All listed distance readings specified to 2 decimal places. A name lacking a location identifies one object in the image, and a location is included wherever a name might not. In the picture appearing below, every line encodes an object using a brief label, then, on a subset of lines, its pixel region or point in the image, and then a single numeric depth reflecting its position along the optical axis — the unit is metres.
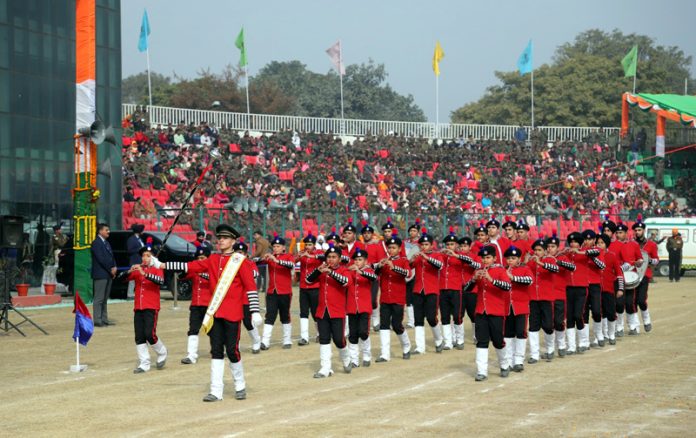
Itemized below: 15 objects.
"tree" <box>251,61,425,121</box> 85.94
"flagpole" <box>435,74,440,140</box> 58.66
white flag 61.58
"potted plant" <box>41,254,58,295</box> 30.81
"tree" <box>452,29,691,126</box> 80.50
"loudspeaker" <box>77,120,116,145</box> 29.12
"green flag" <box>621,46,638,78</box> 65.62
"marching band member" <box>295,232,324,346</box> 19.03
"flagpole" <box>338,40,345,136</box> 61.24
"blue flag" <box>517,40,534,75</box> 64.62
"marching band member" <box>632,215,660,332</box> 22.23
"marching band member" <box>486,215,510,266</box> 19.80
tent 57.38
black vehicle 30.88
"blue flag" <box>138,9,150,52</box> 56.66
